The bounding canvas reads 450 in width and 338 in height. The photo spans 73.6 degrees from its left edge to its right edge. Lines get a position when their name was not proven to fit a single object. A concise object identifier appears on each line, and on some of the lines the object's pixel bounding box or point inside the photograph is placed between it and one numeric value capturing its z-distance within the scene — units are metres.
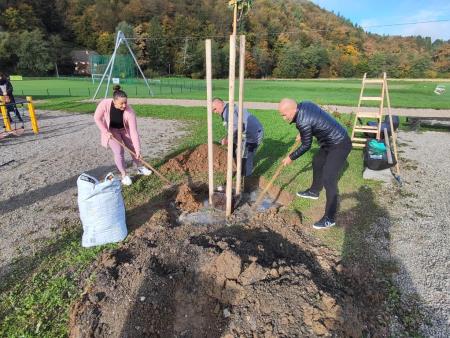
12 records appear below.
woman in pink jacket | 4.89
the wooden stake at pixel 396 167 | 6.44
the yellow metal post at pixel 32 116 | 9.38
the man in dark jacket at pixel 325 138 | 3.81
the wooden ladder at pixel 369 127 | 7.39
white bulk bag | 3.46
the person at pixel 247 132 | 4.70
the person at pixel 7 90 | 10.85
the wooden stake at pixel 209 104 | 3.52
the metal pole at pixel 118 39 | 18.16
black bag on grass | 6.00
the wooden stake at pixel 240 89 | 3.62
